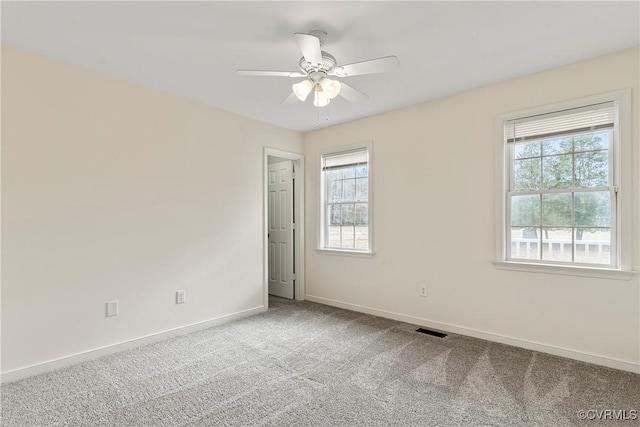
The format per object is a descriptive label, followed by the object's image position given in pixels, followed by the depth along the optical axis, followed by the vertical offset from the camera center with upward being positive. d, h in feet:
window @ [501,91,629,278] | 8.66 +0.65
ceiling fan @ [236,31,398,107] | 6.58 +3.05
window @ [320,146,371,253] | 13.91 +0.47
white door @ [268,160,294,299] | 16.01 -0.87
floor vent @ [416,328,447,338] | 10.95 -4.13
